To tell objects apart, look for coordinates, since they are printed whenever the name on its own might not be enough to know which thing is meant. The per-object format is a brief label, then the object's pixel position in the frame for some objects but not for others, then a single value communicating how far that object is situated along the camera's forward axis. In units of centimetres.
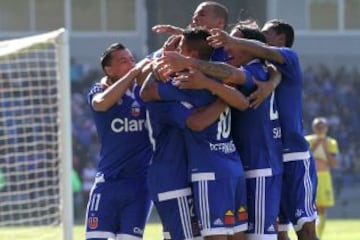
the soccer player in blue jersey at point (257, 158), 1673
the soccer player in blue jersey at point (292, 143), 1739
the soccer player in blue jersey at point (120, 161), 1847
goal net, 2122
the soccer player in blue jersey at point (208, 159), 1603
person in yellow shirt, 4022
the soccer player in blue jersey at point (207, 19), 1708
